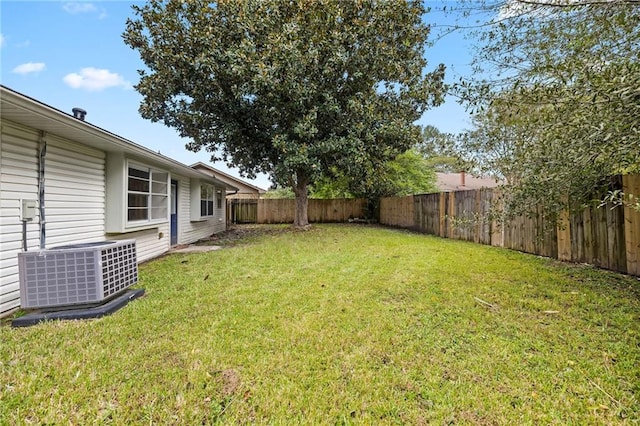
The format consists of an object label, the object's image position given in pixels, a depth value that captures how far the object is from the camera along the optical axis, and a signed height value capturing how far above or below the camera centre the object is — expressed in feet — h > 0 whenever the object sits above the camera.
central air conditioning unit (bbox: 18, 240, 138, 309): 10.30 -2.05
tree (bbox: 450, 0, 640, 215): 8.75 +3.98
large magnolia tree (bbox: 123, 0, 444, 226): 28.48 +14.96
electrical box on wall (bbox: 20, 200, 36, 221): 12.10 +0.40
